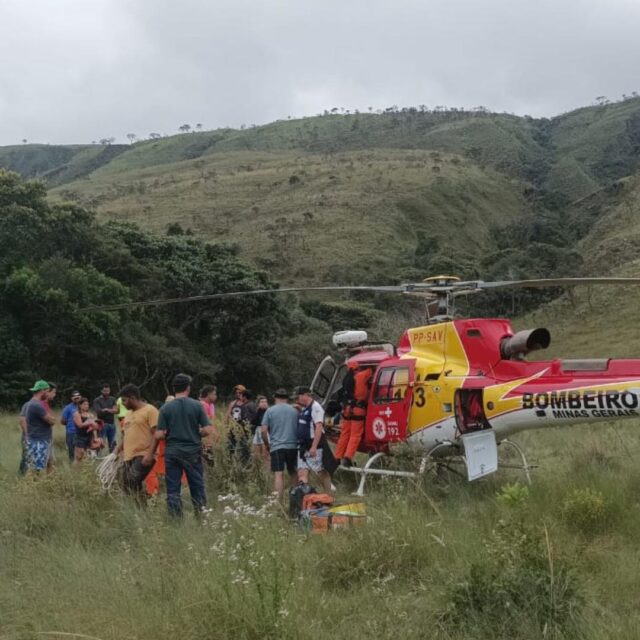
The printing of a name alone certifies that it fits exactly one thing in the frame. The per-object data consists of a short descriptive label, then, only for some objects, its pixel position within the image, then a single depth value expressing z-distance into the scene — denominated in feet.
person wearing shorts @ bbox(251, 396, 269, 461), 35.19
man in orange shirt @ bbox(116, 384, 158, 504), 25.82
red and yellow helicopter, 24.67
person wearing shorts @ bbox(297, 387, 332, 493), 29.43
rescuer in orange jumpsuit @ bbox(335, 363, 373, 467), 30.83
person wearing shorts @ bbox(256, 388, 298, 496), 29.27
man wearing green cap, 30.78
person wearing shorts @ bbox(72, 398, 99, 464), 38.17
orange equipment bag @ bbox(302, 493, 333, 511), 24.51
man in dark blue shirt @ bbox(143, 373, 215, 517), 24.35
